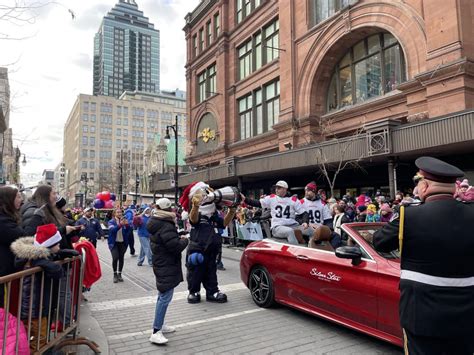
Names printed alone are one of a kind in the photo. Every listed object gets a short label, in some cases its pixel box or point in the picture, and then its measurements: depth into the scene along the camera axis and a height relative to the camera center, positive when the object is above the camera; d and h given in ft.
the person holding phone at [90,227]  28.12 -1.57
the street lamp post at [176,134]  79.15 +15.97
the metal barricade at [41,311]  10.36 -3.43
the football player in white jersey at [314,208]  26.68 -0.36
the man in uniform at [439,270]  7.88 -1.53
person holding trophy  20.86 -1.94
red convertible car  13.60 -3.43
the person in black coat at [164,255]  15.60 -2.18
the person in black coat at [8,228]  11.51 -0.59
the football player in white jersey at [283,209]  24.40 -0.35
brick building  46.78 +21.57
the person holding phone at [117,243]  28.60 -2.89
